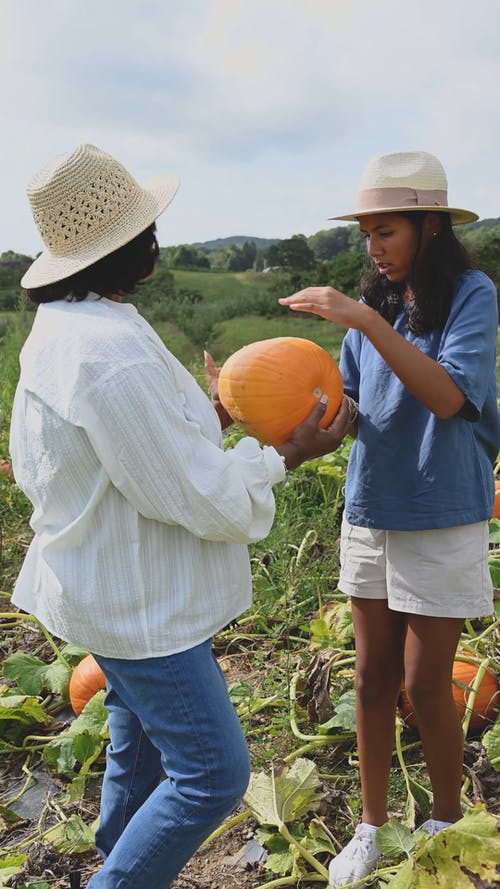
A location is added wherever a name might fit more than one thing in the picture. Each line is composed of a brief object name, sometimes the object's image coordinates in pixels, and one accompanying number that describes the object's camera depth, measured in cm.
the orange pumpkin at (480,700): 256
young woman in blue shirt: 186
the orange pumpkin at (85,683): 285
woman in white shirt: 152
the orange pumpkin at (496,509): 352
